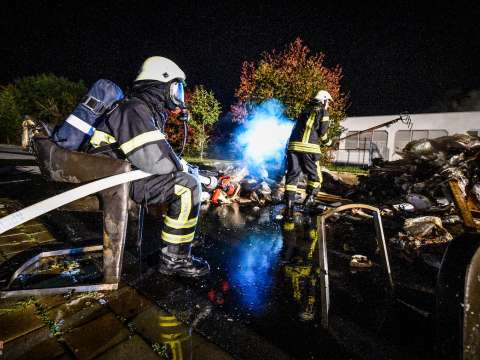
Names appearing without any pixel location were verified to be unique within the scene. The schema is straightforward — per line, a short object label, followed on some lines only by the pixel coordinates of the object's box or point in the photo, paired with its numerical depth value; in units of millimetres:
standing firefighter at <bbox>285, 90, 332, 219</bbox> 4777
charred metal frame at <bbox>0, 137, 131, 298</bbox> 2012
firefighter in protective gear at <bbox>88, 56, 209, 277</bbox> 2100
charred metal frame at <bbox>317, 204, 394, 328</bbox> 1634
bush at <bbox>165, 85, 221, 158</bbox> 18484
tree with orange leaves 11445
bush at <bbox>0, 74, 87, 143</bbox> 28016
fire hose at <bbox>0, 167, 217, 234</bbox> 1827
